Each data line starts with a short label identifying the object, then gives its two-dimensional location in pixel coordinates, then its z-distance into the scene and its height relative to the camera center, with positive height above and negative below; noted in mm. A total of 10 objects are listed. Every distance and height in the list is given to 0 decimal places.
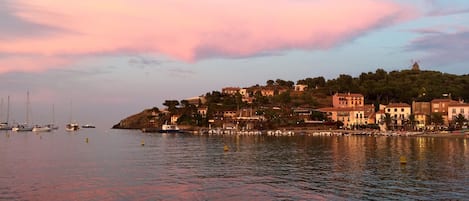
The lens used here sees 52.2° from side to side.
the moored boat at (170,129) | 156388 -2709
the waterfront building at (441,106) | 130875 +3860
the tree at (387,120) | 129375 -5
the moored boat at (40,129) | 185000 -3004
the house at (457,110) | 125188 +2554
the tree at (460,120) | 118688 -74
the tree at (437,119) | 125438 +78
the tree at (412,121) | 128250 -297
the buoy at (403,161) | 45888 -3952
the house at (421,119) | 130250 +231
